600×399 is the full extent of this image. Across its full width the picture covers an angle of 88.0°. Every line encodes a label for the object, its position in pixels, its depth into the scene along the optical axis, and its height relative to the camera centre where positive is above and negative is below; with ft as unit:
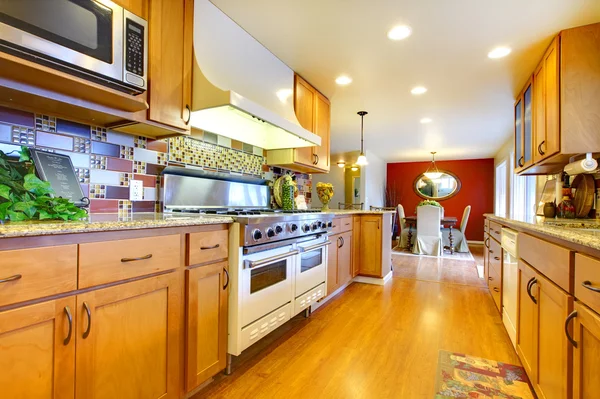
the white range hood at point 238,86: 6.06 +2.73
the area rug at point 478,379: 5.16 -3.16
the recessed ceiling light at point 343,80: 10.01 +4.00
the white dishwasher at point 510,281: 6.44 -1.77
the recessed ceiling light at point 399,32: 7.15 +4.01
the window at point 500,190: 21.24 +1.01
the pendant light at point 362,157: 13.47 +1.91
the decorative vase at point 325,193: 11.37 +0.29
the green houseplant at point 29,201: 3.58 -0.05
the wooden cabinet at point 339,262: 9.61 -2.01
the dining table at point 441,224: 19.79 -1.48
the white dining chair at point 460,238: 20.53 -2.36
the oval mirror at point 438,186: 27.81 +1.51
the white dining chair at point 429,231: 18.79 -1.75
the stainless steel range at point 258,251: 5.52 -1.08
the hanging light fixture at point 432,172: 26.71 +2.69
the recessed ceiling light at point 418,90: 10.89 +4.00
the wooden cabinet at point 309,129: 9.71 +2.53
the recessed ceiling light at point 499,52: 8.05 +4.01
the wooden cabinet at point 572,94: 6.62 +2.44
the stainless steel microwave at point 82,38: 3.54 +2.07
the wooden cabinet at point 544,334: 3.76 -1.88
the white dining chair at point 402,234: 22.04 -2.28
